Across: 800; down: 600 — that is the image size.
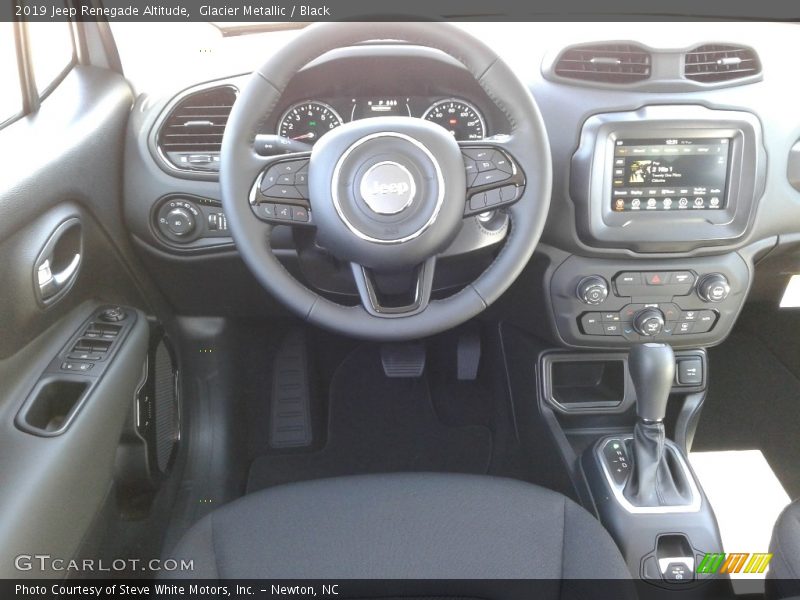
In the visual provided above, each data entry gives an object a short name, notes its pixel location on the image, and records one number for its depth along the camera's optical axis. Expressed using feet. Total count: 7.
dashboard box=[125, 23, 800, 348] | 4.78
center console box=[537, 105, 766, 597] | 4.65
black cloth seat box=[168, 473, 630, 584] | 3.51
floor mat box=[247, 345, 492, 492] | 6.68
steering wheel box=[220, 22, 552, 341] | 3.87
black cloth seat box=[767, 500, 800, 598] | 3.64
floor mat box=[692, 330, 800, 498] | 6.77
